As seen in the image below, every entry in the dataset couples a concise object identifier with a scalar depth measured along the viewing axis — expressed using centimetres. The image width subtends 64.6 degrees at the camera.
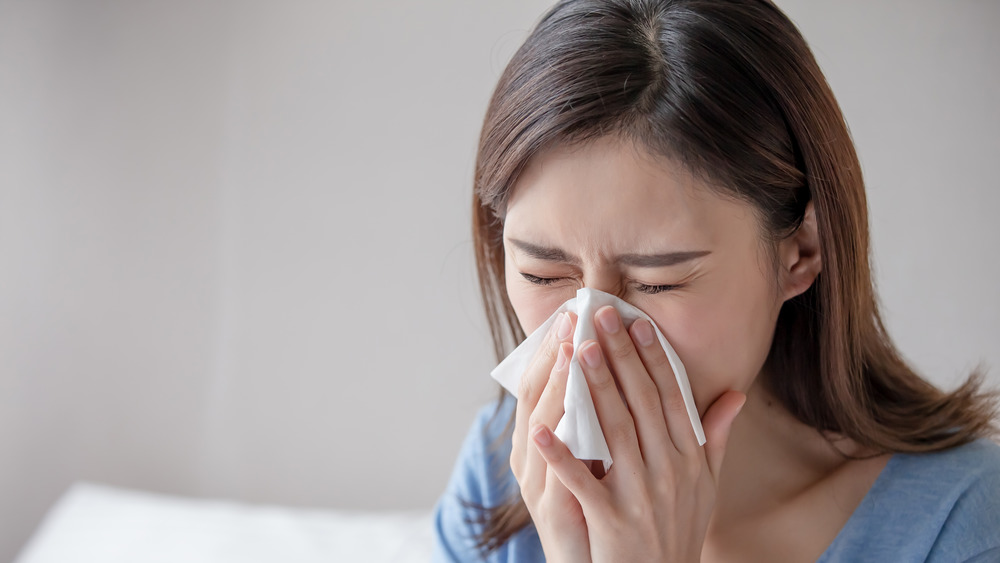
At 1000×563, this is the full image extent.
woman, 85
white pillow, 157
